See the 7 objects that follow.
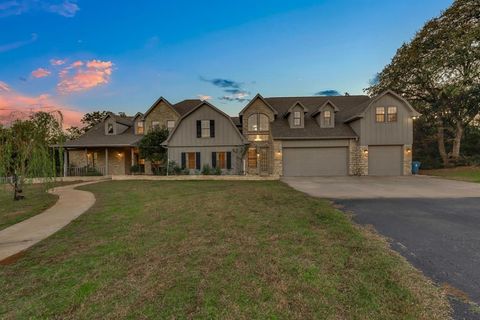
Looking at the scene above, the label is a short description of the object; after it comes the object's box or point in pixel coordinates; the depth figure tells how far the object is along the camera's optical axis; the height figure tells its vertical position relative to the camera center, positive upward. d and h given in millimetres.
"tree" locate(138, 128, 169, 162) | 18606 +664
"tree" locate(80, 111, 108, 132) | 38572 +6423
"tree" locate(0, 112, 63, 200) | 8555 +325
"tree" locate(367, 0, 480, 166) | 19320 +7303
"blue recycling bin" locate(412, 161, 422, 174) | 18719 -1104
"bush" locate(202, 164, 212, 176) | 17719 -1077
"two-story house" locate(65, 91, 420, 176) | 18094 +1047
